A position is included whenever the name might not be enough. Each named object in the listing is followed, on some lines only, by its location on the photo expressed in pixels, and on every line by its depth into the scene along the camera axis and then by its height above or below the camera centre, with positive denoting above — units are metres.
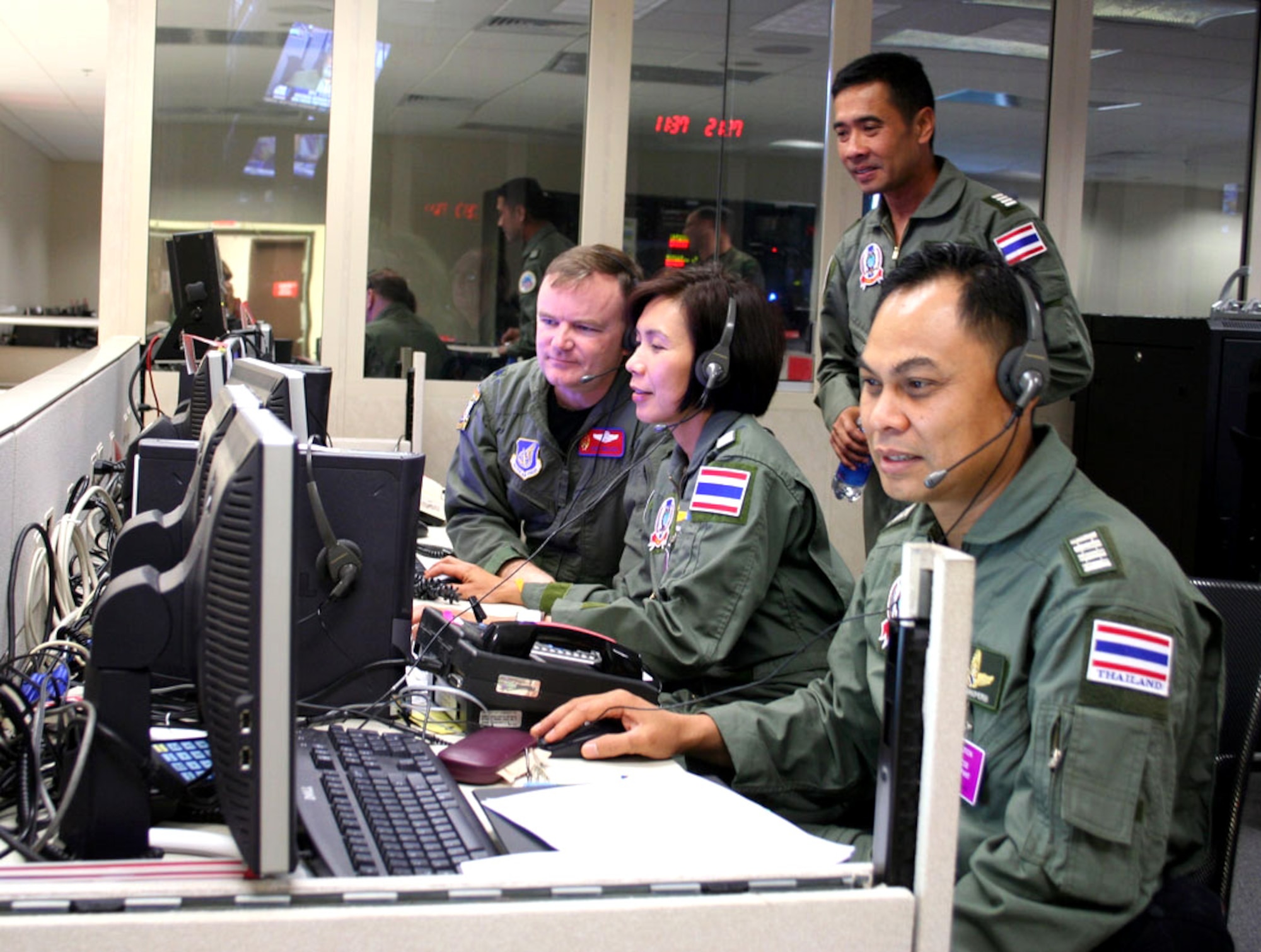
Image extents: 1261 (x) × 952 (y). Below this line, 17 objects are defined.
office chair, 1.26 -0.32
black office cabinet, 3.08 -0.10
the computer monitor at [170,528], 1.01 -0.14
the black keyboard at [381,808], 0.97 -0.37
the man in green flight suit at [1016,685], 1.04 -0.25
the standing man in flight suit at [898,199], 2.71 +0.44
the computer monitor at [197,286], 2.87 +0.18
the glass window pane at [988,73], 5.40 +1.45
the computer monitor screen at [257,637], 0.75 -0.16
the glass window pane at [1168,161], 5.55 +1.10
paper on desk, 1.04 -0.38
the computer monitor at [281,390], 1.41 -0.03
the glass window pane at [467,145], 4.79 +0.90
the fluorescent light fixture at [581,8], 4.93 +1.46
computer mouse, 1.36 -0.38
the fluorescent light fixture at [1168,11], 5.48 +1.74
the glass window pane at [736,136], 5.00 +1.01
